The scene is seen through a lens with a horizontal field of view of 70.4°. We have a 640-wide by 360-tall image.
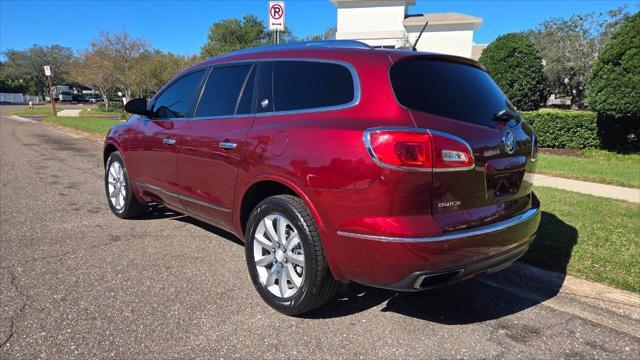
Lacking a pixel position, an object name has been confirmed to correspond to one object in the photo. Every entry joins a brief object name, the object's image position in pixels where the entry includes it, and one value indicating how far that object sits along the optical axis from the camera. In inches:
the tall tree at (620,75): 415.5
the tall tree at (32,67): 3267.7
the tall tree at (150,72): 1318.9
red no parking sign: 321.4
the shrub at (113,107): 1543.7
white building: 1589.6
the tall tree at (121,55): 1364.4
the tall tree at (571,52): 1369.3
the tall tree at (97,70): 1375.5
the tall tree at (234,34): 2076.6
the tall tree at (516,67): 619.5
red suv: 99.4
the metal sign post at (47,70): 999.7
